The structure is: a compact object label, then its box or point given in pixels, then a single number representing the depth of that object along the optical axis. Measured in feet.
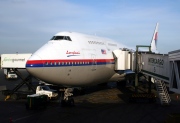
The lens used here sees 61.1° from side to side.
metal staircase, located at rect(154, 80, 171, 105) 53.04
